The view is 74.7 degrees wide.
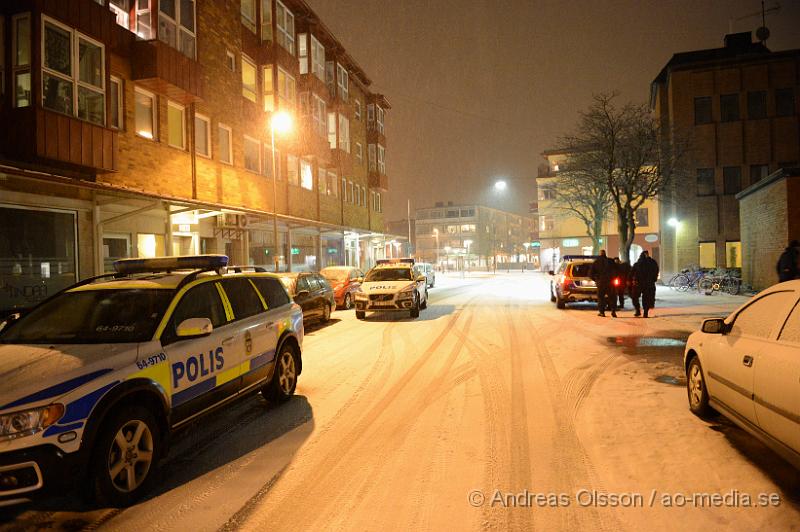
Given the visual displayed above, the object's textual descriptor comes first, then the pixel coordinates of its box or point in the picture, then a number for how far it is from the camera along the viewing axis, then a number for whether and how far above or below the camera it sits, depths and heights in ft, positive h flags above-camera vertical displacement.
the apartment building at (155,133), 38.68 +14.38
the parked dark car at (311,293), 45.19 -2.27
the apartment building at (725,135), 98.63 +23.51
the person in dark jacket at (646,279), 49.03 -1.73
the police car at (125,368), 11.23 -2.56
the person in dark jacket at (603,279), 50.42 -1.72
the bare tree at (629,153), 78.59 +17.01
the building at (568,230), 180.96 +11.17
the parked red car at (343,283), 65.62 -1.99
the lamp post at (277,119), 62.54 +18.05
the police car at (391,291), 51.29 -2.42
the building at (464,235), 351.05 +21.47
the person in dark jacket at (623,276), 54.62 -1.61
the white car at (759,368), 12.09 -2.97
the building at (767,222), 61.41 +4.63
